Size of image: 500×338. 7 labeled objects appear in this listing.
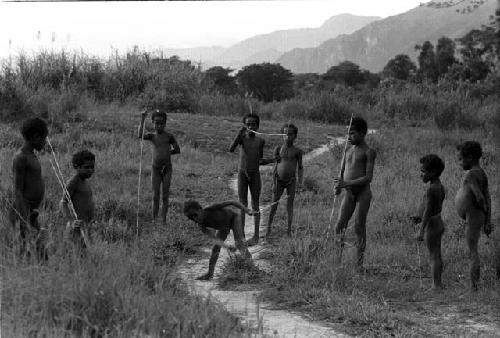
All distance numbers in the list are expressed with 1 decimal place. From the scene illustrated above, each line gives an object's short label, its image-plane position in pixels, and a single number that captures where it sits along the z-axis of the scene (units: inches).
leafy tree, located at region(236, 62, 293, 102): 1521.8
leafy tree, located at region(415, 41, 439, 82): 1687.6
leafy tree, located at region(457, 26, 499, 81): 1233.4
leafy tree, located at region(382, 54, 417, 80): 1894.7
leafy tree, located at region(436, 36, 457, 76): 1713.8
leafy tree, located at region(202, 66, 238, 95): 1537.8
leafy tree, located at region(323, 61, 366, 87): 1921.8
